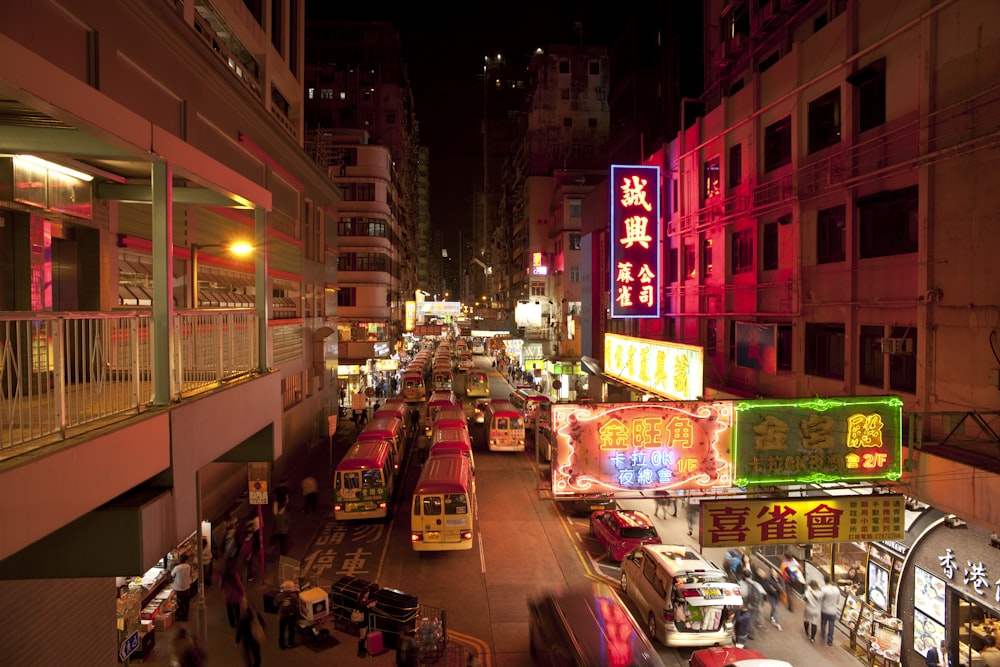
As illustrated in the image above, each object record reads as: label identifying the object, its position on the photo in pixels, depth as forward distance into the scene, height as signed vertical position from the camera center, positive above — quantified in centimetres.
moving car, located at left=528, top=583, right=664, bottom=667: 900 -527
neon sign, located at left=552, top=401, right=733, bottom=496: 887 -205
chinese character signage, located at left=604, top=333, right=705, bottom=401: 1611 -162
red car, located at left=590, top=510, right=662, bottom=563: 1658 -638
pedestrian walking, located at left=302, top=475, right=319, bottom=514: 2055 -631
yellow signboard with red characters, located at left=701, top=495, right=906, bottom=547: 861 -311
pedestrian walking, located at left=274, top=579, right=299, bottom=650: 1212 -633
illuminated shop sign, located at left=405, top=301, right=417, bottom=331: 6538 +23
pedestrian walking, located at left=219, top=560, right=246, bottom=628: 1200 -571
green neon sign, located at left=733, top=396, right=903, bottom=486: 908 -199
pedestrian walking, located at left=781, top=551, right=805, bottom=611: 1421 -645
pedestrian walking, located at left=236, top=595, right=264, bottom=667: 1073 -595
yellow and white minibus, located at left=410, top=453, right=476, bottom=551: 1678 -587
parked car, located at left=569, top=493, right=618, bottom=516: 2038 -688
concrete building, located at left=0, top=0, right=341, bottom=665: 432 +30
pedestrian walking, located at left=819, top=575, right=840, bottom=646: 1227 -630
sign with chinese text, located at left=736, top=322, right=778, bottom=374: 1545 -87
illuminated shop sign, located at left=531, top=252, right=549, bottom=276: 5962 +530
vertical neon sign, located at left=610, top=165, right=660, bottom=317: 2081 +271
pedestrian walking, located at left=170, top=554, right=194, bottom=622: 1298 -614
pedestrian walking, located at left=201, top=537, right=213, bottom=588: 1495 -637
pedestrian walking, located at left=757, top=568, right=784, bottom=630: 1351 -665
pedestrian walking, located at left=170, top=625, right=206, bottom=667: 948 -552
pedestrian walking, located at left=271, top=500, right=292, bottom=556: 1630 -612
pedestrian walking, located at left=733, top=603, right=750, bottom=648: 1241 -672
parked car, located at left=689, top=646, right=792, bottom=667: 917 -582
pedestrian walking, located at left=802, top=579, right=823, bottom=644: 1252 -647
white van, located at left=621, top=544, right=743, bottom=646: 1197 -604
